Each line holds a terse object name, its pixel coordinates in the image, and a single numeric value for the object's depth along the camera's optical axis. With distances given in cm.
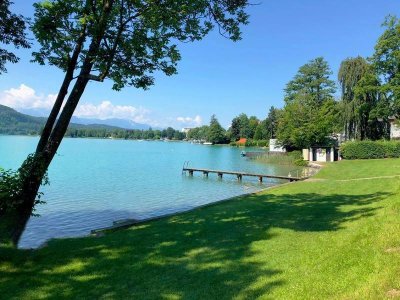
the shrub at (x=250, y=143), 12288
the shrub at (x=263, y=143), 11786
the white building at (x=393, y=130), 5405
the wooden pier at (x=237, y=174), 3356
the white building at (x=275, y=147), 6534
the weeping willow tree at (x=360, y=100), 4816
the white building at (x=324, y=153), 4675
